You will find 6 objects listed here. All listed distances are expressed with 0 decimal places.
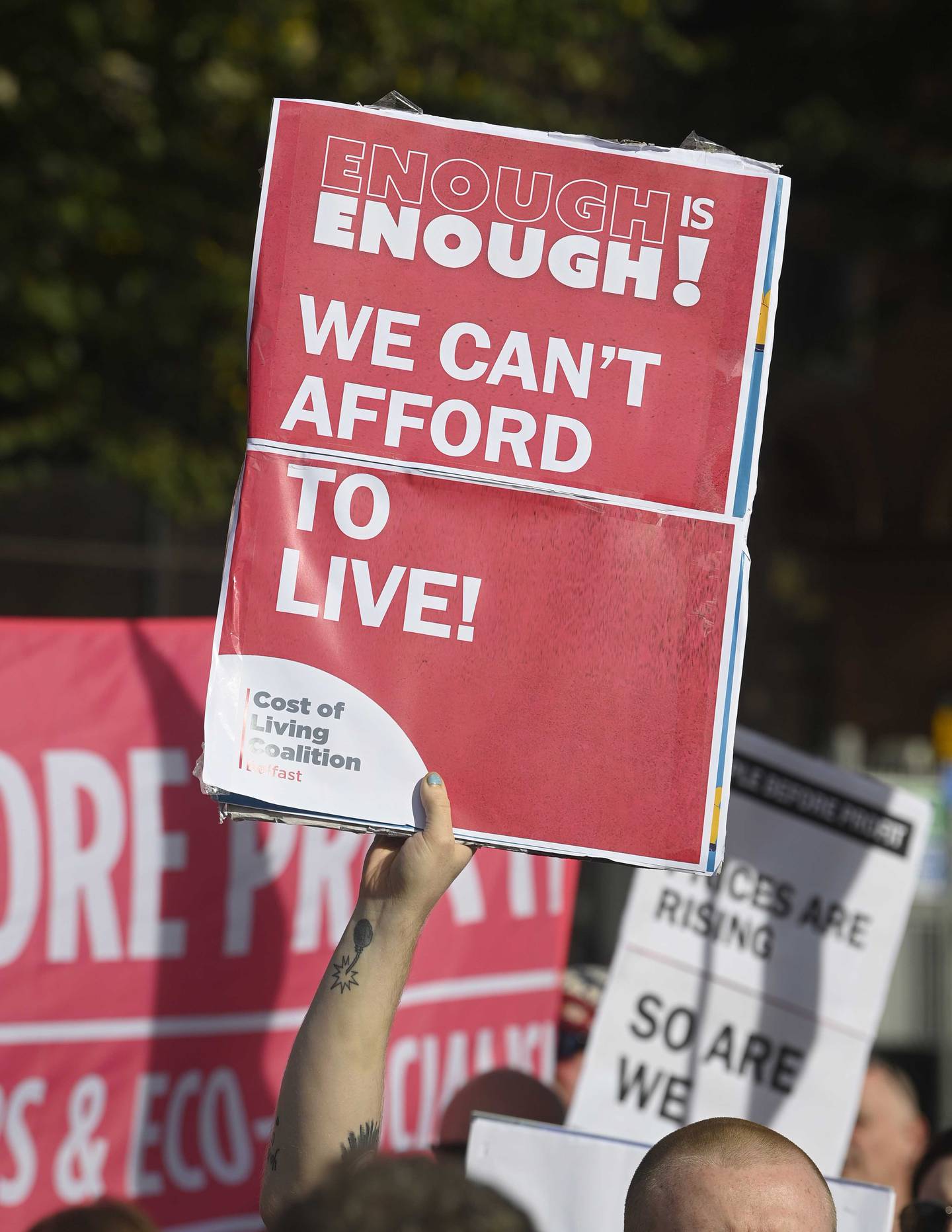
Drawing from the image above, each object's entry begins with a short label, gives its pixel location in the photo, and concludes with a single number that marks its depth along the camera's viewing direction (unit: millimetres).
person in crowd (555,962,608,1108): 7848
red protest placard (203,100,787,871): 4437
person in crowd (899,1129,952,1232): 5402
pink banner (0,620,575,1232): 6227
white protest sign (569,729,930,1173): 6574
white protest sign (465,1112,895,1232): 5262
